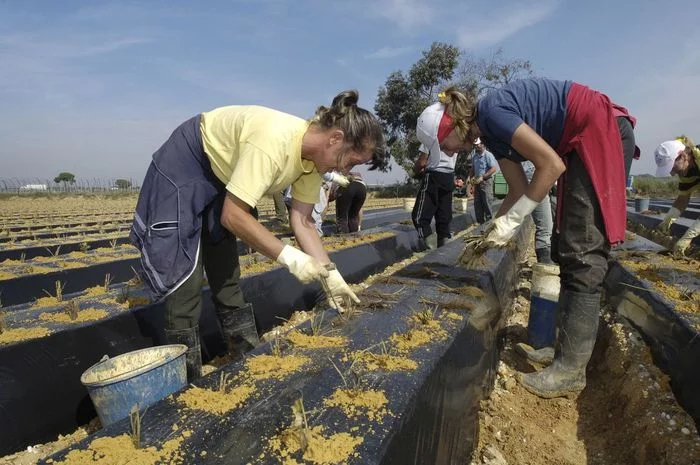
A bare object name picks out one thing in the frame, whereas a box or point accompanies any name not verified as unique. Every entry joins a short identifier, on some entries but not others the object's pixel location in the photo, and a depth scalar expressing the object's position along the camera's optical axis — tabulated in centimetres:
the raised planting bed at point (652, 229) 599
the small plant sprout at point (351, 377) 146
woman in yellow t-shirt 185
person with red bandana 214
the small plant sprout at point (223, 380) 148
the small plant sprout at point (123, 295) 277
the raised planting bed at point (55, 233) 675
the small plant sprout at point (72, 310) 244
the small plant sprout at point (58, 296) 274
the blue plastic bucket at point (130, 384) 163
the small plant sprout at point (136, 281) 320
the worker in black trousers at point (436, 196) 514
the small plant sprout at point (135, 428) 118
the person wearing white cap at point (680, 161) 411
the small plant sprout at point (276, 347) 175
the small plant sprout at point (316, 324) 198
